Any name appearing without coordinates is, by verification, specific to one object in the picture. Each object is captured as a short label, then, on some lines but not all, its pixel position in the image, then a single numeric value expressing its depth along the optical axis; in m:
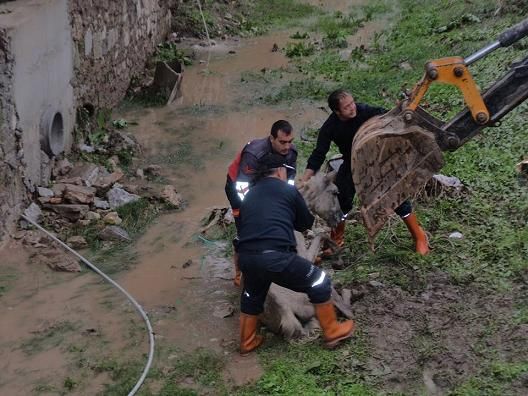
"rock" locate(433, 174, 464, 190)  7.25
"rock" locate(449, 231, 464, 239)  6.47
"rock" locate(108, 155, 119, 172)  8.92
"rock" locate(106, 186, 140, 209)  8.05
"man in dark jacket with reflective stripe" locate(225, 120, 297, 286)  5.48
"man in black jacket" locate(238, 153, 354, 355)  5.03
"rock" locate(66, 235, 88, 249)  7.23
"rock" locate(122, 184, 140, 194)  8.40
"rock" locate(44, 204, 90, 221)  7.67
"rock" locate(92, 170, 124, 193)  8.29
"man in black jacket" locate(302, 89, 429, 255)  5.96
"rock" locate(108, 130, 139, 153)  9.46
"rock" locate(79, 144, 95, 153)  9.23
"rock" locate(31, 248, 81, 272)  6.82
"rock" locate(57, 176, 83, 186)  8.28
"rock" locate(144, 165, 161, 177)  8.96
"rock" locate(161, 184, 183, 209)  8.12
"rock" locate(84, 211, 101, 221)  7.73
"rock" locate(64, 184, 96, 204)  7.84
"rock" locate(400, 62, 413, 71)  11.79
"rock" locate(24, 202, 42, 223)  7.51
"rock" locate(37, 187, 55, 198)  7.87
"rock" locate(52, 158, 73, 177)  8.42
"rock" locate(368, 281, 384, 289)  5.85
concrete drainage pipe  8.03
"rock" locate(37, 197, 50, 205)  7.80
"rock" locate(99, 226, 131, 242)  7.39
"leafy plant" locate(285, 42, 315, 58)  13.74
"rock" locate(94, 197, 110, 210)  7.97
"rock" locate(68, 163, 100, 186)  8.41
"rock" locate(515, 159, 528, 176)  7.28
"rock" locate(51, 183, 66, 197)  7.94
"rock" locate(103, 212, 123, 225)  7.66
